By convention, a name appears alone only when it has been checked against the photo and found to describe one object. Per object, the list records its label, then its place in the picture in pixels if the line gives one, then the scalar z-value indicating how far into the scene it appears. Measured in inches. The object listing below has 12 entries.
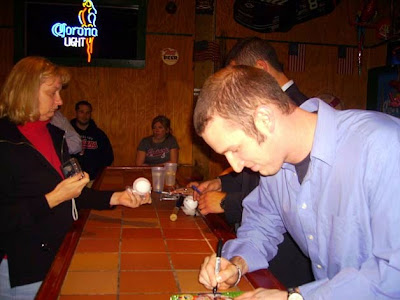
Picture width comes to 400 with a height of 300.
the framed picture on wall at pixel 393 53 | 256.7
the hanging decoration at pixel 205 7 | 231.8
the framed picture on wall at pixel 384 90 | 259.9
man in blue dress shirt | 45.4
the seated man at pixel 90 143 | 234.5
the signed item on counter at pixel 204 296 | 49.9
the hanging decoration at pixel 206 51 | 237.6
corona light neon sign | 252.8
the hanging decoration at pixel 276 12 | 241.3
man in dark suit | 93.0
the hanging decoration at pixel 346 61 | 294.2
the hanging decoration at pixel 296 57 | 286.0
